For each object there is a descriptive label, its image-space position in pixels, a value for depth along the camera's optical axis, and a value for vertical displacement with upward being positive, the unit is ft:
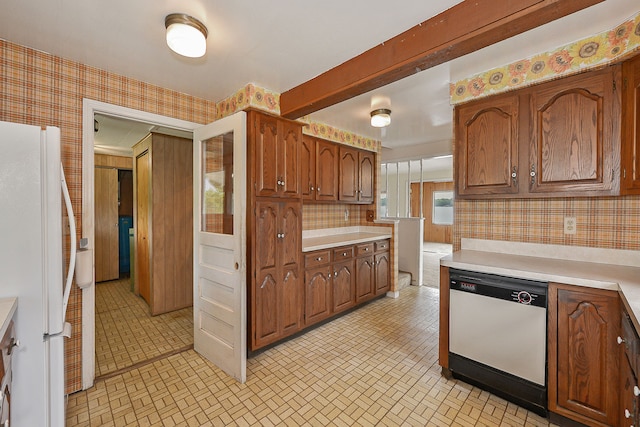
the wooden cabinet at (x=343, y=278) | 9.40 -2.58
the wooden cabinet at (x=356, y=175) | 12.07 +1.67
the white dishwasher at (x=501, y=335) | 5.53 -2.67
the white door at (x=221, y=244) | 6.68 -0.85
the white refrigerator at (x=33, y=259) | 3.62 -0.66
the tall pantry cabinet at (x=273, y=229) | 7.50 -0.51
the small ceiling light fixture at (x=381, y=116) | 9.17 +3.16
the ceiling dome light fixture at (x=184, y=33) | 4.92 +3.21
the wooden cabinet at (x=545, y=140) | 5.73 +1.66
